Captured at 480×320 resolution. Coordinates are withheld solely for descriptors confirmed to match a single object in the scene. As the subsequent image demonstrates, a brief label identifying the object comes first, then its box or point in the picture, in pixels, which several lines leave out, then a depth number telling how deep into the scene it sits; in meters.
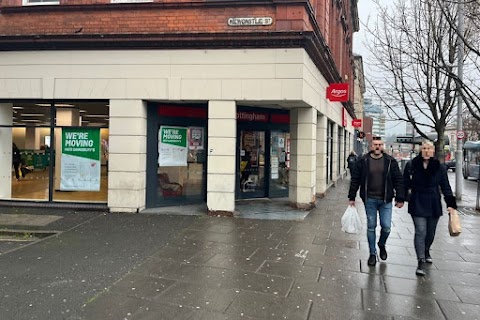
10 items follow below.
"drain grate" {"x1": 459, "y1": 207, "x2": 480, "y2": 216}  10.70
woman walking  5.31
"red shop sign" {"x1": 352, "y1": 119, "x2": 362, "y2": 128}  28.35
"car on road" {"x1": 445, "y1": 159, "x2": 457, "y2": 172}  37.98
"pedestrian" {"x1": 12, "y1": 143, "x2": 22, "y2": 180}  10.06
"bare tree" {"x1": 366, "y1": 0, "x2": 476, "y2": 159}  12.63
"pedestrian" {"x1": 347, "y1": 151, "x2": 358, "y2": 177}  19.73
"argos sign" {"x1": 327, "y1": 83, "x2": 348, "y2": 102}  12.05
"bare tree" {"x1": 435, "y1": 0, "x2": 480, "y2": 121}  8.95
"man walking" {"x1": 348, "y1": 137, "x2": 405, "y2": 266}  5.52
